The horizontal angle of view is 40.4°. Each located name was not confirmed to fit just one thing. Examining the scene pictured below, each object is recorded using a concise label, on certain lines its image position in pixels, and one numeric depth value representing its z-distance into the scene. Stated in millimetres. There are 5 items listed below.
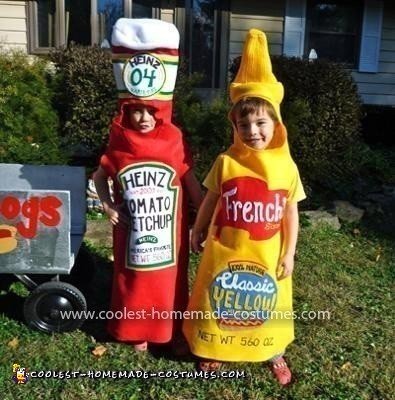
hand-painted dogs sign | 2768
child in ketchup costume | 2572
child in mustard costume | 2479
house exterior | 8719
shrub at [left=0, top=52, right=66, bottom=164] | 4848
